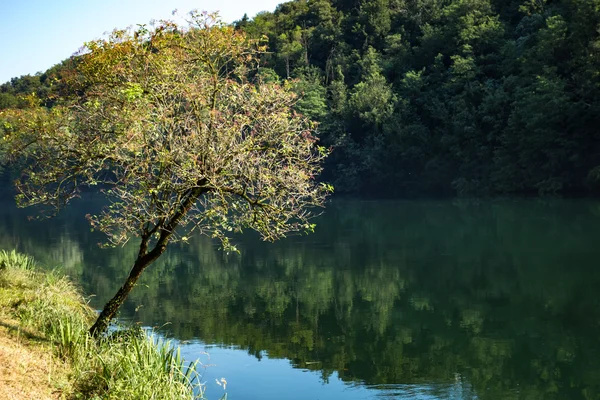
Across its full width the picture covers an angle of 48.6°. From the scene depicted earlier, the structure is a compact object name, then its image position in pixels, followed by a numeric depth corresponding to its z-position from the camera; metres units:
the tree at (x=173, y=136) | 10.13
